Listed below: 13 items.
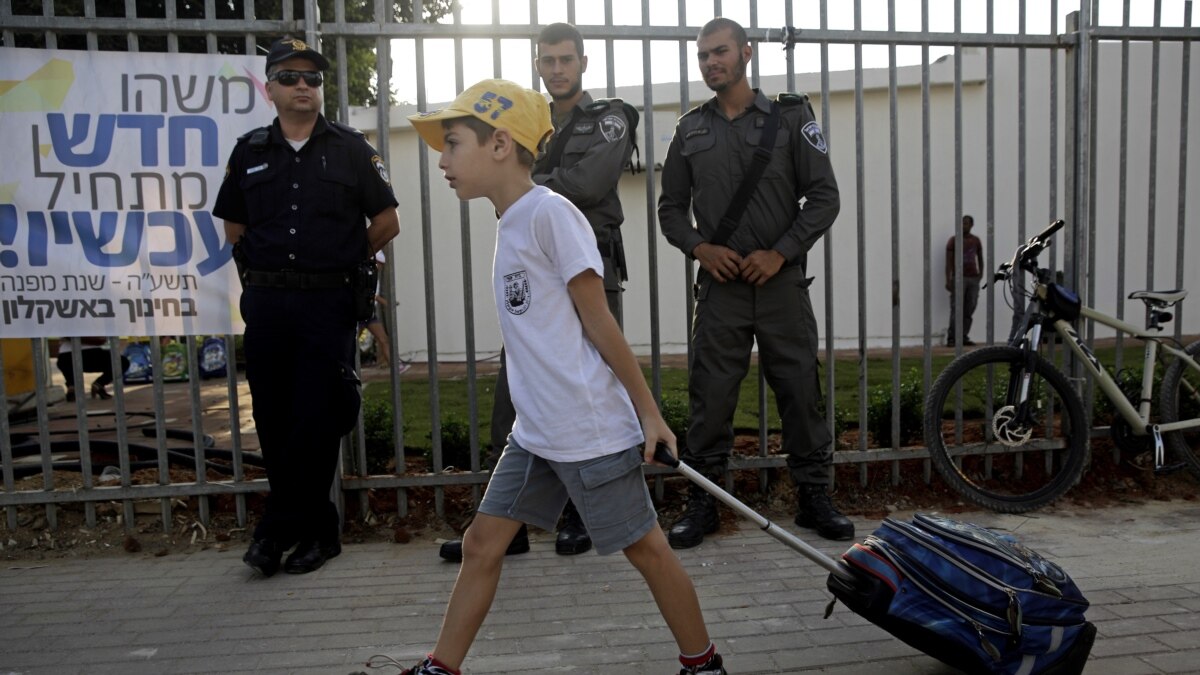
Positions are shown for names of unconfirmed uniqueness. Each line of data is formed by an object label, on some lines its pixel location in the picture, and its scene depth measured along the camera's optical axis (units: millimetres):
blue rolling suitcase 2924
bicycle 5109
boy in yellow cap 2859
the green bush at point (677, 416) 5582
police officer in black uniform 4359
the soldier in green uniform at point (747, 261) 4648
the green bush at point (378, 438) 5344
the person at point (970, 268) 13375
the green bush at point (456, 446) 5465
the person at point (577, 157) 4441
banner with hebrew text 4816
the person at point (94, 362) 10734
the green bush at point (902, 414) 5648
